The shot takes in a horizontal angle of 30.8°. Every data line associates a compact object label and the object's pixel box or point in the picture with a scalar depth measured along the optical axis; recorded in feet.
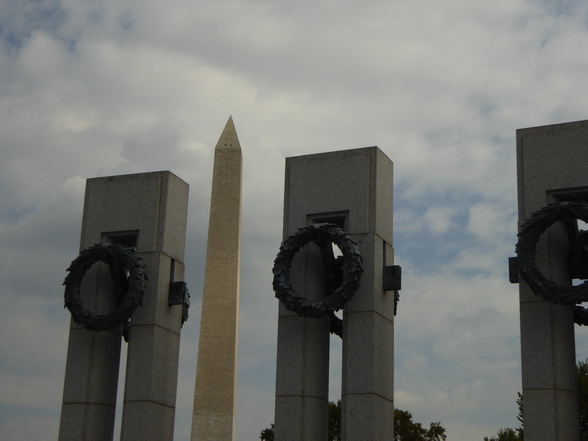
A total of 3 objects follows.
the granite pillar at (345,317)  79.82
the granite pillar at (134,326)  89.51
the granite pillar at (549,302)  74.33
